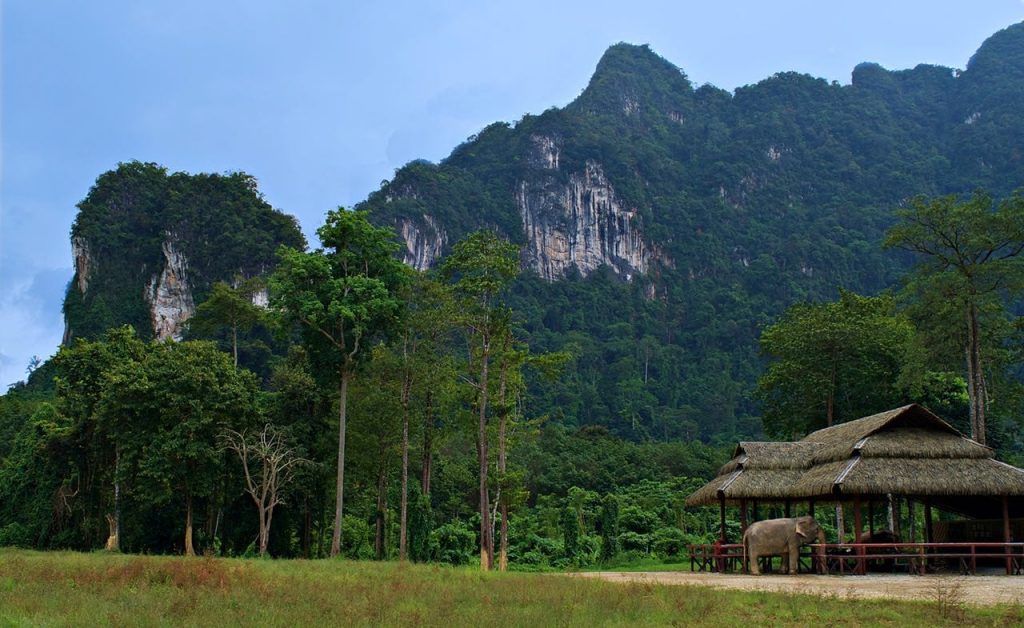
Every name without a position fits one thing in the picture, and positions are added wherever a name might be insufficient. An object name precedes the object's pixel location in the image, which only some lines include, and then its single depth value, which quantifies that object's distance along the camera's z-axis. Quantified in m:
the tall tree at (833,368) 38.56
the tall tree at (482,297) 28.39
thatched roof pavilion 21.47
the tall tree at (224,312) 58.03
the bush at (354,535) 37.69
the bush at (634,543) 36.50
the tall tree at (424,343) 30.36
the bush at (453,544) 35.50
